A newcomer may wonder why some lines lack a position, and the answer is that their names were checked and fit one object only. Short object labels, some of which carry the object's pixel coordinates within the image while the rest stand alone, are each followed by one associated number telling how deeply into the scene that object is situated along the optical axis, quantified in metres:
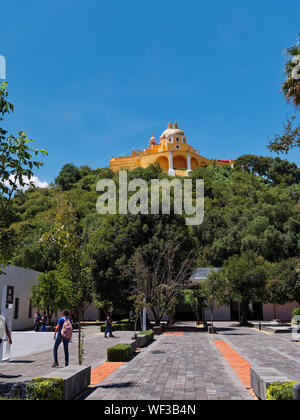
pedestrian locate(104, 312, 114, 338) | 20.54
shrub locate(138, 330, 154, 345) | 17.20
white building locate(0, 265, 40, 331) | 27.03
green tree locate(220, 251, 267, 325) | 28.09
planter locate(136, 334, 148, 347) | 15.33
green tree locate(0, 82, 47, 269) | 7.62
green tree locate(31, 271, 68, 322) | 25.14
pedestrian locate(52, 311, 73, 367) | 10.09
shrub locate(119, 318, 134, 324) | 27.83
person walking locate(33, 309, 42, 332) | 24.27
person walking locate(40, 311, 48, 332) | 23.73
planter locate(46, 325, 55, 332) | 24.59
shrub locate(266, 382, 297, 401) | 5.69
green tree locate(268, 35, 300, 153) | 11.45
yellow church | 87.31
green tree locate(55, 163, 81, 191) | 88.19
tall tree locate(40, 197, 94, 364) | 8.99
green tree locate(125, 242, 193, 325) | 23.14
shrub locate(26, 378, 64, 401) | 6.23
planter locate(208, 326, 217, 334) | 22.86
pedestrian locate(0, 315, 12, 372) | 9.89
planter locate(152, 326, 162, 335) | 22.77
